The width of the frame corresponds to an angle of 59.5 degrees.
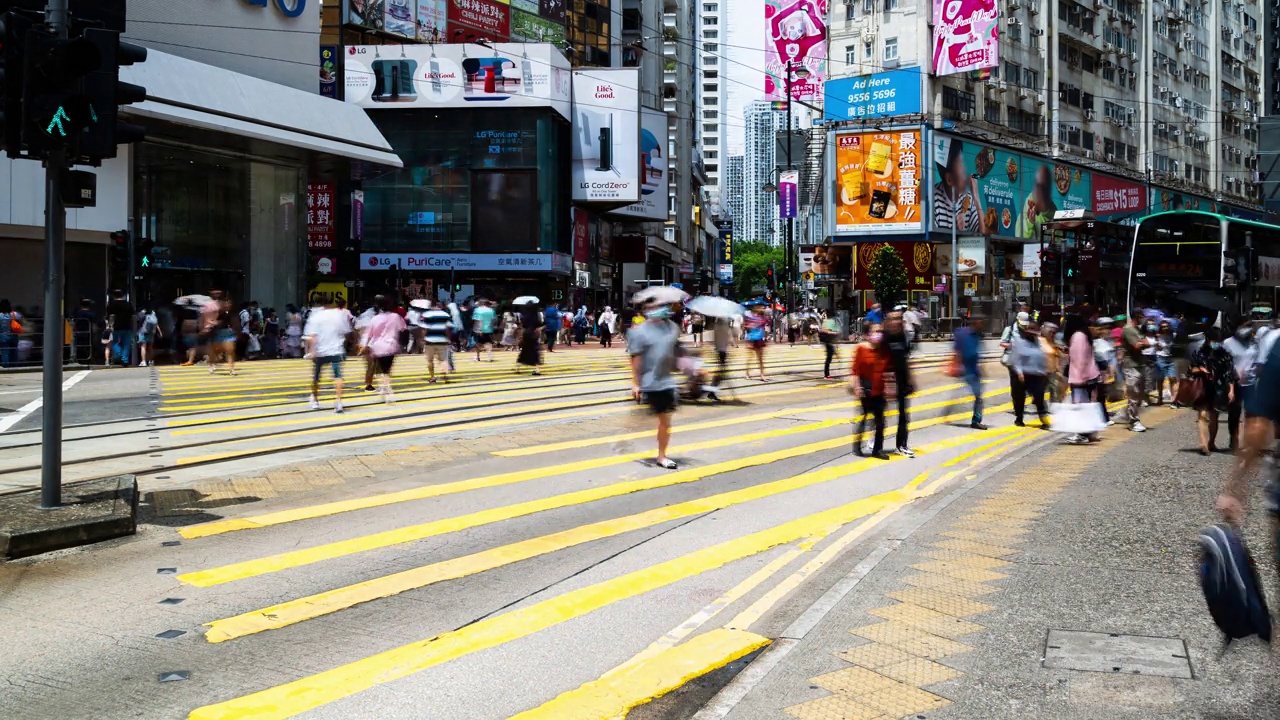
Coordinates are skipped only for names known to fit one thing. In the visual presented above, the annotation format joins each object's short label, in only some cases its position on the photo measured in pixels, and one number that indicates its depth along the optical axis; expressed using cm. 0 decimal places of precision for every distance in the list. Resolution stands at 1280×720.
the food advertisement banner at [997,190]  5800
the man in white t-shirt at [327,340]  1658
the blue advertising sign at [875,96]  5806
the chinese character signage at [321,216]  5144
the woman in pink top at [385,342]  1806
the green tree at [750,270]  14425
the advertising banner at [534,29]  6012
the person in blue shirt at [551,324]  3591
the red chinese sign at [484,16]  5728
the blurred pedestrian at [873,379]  1296
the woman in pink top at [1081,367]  1552
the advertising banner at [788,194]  5225
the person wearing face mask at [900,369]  1299
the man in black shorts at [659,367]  1177
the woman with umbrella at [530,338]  2295
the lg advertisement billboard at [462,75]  5184
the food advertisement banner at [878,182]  5750
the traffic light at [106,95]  805
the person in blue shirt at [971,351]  1605
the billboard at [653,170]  5916
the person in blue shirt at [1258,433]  446
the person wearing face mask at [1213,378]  1359
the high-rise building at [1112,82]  6178
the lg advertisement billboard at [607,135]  5525
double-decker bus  2681
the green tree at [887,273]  5516
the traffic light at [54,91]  767
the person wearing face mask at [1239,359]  1352
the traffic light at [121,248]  2667
